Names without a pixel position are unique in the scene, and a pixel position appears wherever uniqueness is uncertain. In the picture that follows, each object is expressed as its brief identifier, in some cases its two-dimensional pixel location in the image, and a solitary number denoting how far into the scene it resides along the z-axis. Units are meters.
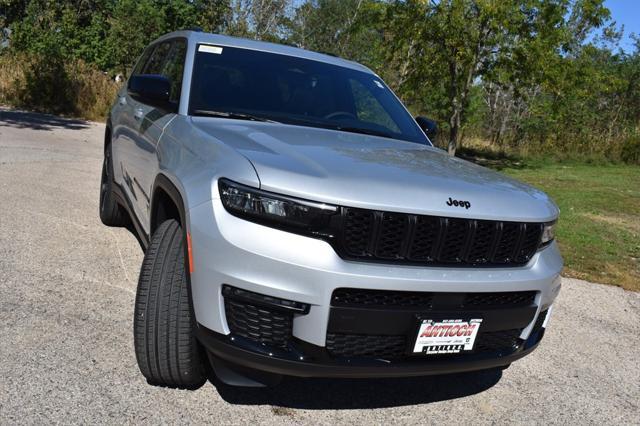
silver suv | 2.31
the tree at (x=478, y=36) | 14.99
